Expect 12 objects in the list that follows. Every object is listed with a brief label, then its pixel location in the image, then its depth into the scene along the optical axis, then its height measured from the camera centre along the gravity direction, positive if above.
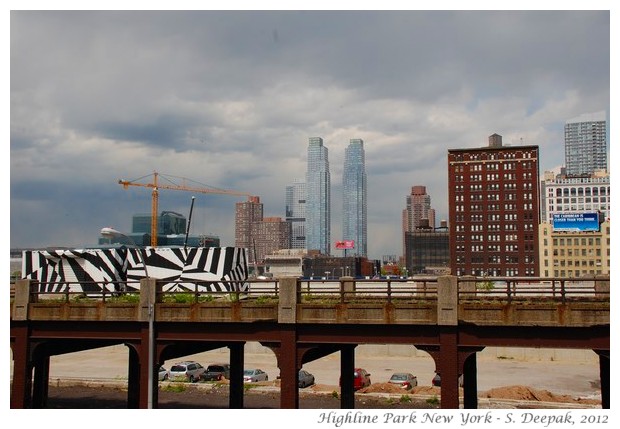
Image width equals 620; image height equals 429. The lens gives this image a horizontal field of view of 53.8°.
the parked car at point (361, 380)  44.75 -10.15
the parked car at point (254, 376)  49.78 -10.89
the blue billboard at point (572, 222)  173.12 +6.55
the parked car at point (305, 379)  46.38 -10.45
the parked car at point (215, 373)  50.19 -10.80
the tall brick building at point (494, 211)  179.00 +9.95
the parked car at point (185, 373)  49.34 -10.60
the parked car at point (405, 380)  45.38 -10.31
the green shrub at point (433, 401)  38.98 -10.10
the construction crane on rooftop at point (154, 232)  185.20 +3.26
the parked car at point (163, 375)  49.47 -10.83
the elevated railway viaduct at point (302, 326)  19.80 -2.92
